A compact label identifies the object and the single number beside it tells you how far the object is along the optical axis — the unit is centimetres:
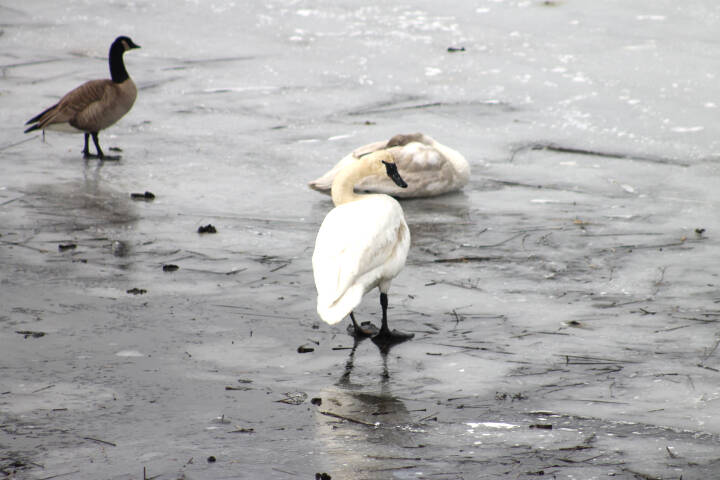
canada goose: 1911
